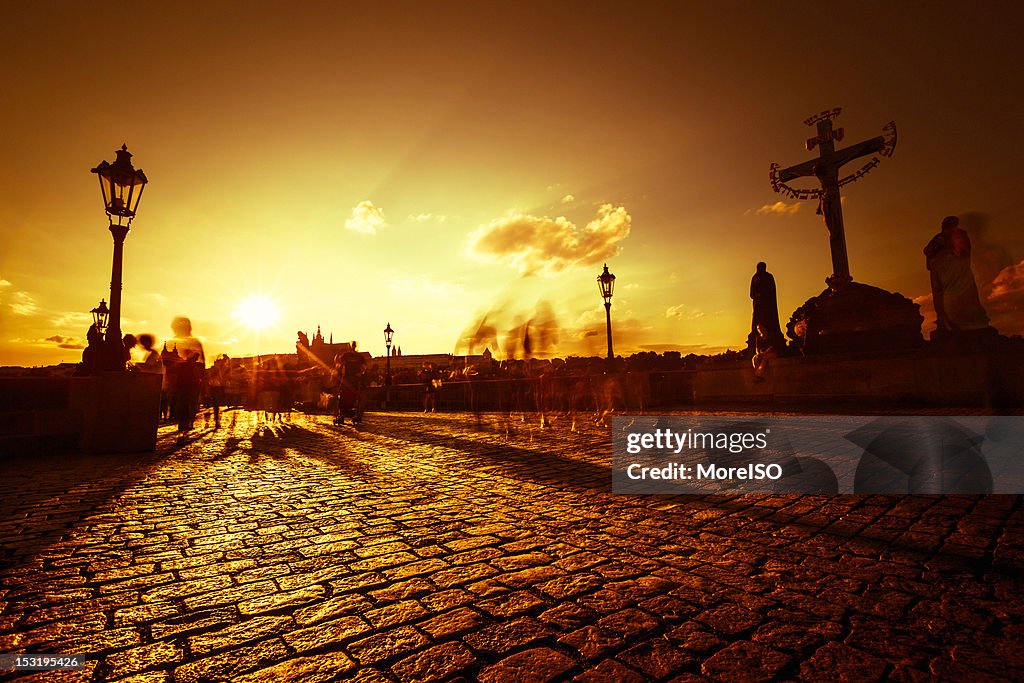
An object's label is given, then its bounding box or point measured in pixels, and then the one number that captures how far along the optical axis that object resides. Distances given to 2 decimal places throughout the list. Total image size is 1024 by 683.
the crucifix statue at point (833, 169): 17.22
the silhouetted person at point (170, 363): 11.61
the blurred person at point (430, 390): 21.06
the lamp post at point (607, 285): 17.16
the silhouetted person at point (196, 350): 11.12
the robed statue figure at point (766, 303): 15.84
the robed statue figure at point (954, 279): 10.09
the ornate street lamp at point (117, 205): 7.97
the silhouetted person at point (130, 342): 12.70
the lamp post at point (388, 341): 30.79
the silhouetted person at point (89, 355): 11.23
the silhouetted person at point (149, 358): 12.38
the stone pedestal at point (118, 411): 7.76
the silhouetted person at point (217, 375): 17.70
